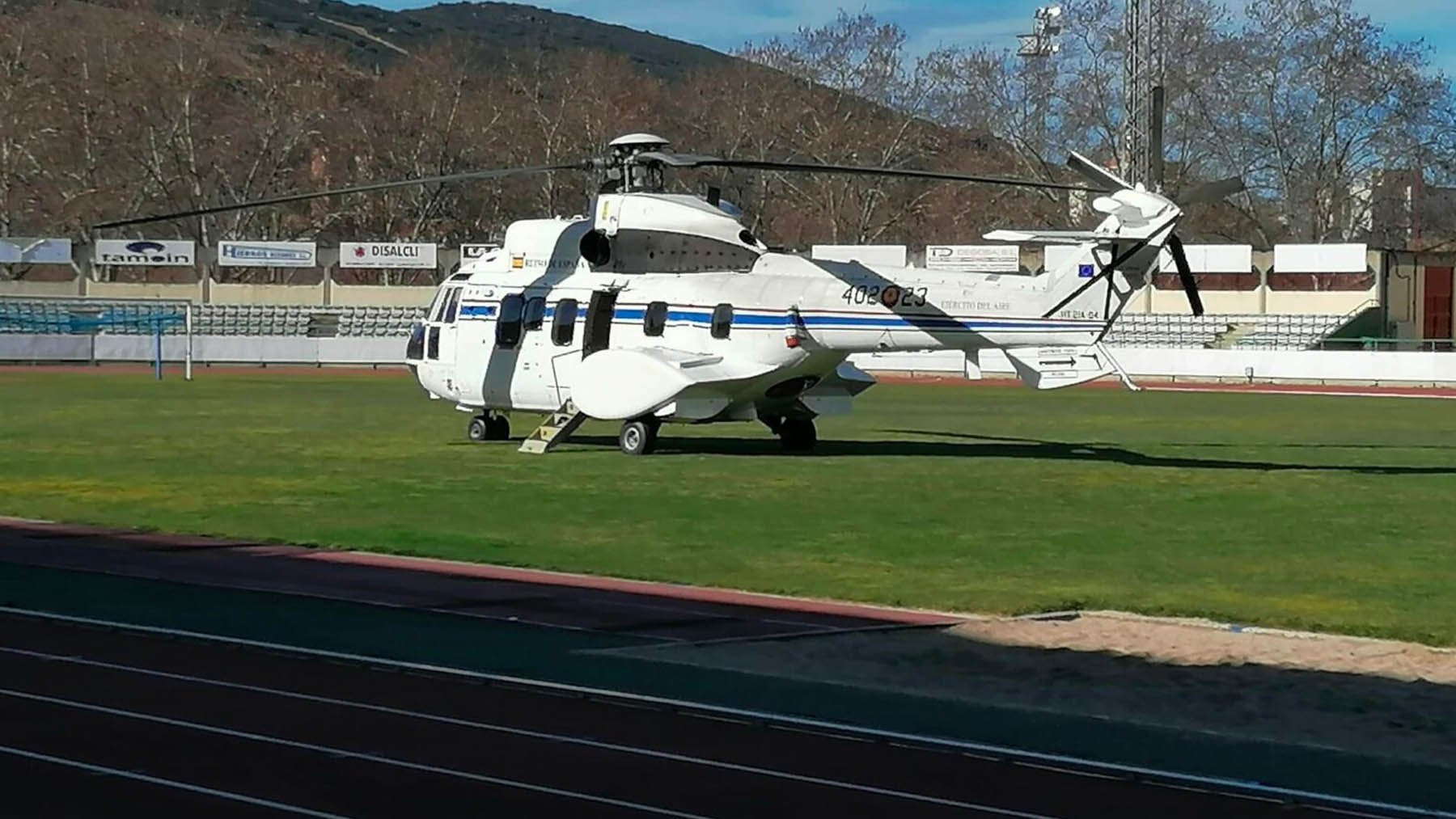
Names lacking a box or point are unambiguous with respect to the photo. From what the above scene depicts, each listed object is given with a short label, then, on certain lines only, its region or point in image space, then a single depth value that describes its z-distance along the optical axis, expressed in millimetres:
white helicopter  27922
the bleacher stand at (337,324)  78812
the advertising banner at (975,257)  75438
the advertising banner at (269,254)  86000
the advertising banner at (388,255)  86875
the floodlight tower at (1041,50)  102500
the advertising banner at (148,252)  86688
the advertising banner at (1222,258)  81938
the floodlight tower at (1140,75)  67625
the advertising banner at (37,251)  83250
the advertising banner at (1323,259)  81625
